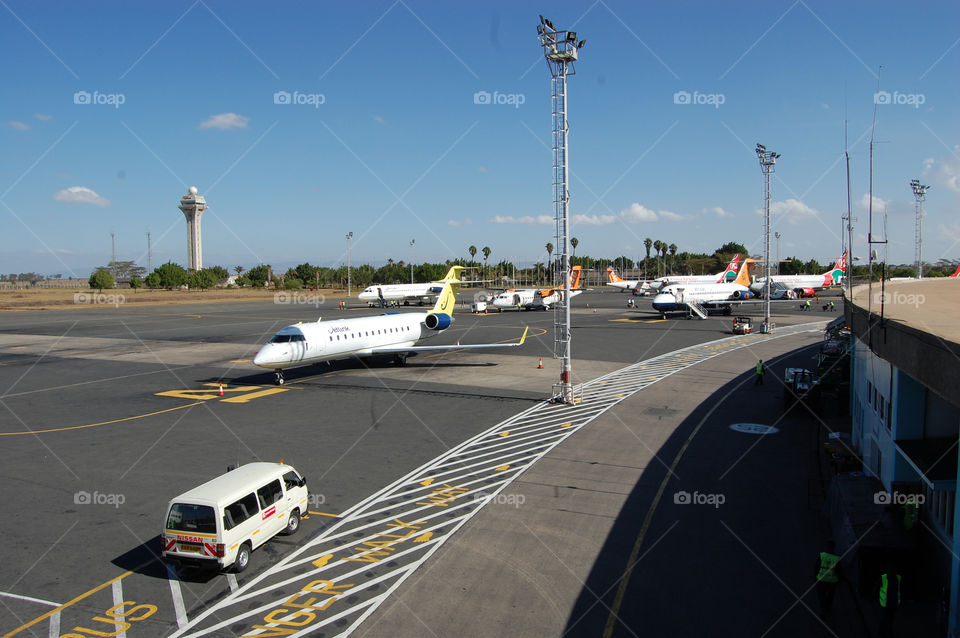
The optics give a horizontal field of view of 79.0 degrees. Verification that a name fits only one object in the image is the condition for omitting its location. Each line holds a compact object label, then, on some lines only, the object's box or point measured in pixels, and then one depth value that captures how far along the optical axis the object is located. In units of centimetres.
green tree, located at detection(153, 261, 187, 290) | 17662
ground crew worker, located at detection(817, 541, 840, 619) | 1173
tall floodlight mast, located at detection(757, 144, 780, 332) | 5288
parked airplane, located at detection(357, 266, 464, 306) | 9481
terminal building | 1014
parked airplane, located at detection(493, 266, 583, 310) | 8962
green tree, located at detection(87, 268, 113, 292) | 15545
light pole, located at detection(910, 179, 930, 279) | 5525
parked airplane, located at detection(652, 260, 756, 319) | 7438
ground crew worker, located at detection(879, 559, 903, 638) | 1073
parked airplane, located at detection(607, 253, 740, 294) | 9725
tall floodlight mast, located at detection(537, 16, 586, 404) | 2720
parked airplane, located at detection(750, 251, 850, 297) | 11125
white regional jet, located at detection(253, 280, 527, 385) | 3312
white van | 1266
